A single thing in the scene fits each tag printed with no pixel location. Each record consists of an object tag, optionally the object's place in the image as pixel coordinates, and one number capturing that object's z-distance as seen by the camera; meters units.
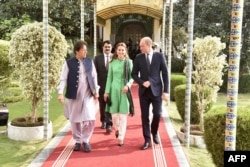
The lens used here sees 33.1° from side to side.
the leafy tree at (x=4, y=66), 9.55
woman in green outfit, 6.91
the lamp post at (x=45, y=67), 7.28
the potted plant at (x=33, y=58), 7.53
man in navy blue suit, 6.58
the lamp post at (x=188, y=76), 7.18
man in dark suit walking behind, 7.95
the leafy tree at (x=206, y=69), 8.03
